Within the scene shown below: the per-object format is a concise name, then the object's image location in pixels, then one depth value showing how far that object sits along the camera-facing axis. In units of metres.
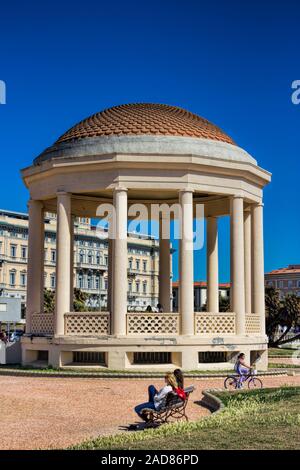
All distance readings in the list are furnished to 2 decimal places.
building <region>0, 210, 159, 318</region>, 115.00
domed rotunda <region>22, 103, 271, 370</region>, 28.09
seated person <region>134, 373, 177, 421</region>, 15.59
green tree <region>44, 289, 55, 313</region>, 70.60
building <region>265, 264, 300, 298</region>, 182.49
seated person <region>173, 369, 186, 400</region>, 16.11
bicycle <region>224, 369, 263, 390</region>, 22.94
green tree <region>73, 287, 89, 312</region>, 71.56
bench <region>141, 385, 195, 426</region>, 15.50
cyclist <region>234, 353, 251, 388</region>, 23.03
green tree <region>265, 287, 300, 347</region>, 65.31
